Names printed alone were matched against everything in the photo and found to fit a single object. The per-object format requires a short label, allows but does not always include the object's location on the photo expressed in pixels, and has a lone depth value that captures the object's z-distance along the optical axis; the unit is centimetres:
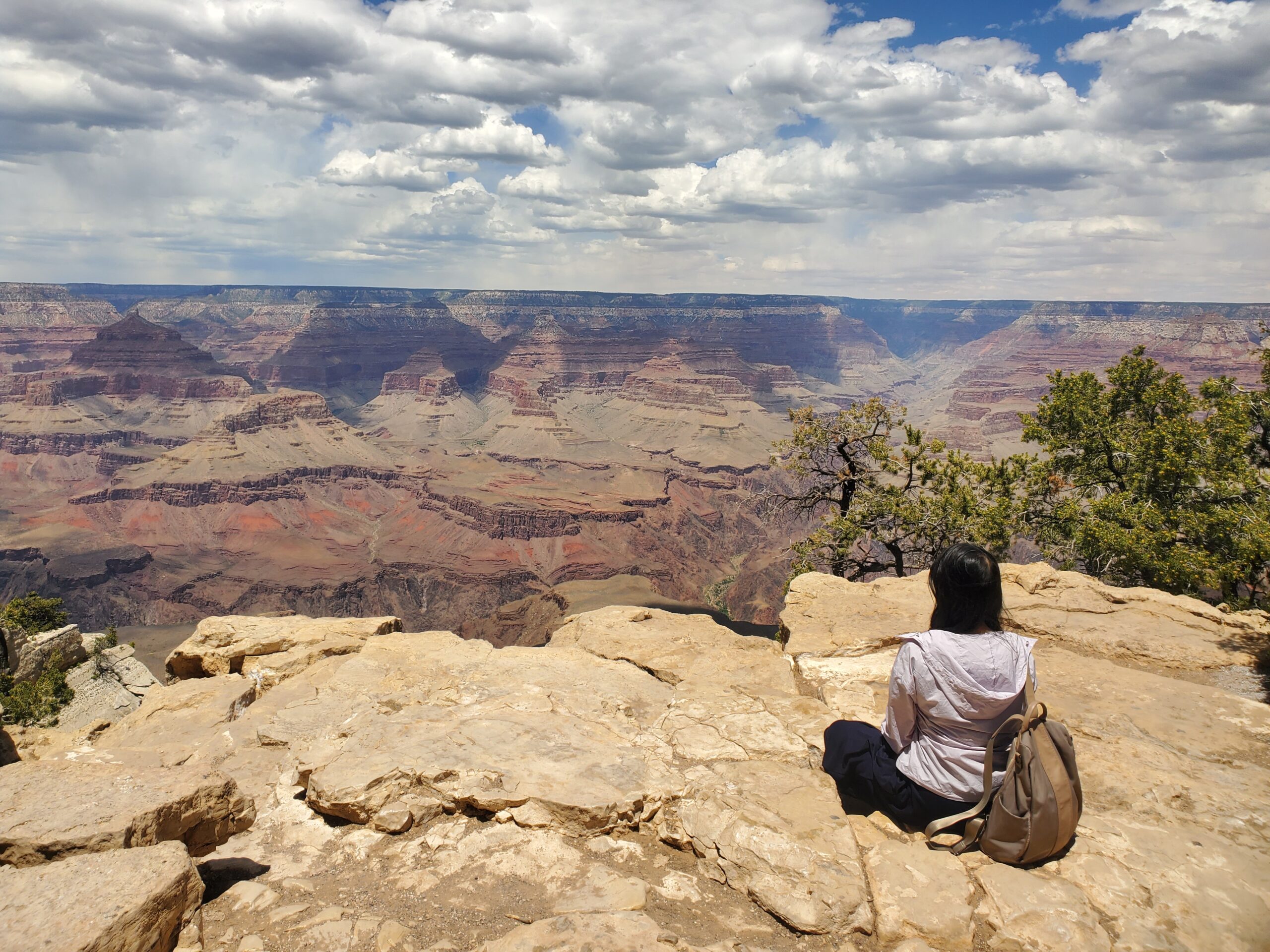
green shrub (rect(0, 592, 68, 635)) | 2786
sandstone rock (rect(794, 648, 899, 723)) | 844
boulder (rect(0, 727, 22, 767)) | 931
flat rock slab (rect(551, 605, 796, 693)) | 1020
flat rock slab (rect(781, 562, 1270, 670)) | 1066
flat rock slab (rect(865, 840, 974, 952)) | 477
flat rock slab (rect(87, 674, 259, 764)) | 858
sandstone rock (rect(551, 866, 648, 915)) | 502
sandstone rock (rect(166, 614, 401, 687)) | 1259
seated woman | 528
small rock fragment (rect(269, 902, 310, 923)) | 501
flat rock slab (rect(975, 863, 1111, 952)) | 463
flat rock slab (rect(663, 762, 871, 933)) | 501
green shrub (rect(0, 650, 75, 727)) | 1492
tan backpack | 509
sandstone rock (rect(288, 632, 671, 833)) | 634
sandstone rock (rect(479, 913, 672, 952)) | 436
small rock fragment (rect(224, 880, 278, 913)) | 514
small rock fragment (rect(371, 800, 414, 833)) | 614
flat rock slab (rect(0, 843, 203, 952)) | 388
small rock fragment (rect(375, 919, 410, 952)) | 461
